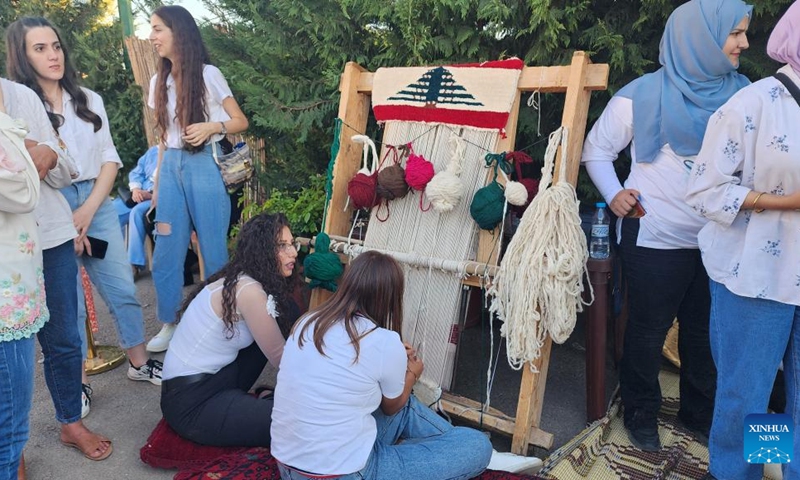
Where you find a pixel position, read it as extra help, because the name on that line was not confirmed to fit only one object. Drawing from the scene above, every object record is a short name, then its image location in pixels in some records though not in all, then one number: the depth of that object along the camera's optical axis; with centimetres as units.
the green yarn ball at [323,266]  258
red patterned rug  204
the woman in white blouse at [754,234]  168
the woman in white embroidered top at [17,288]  158
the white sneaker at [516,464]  214
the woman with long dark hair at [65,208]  223
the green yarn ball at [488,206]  228
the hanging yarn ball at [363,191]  259
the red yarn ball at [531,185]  233
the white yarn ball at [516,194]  225
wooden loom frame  220
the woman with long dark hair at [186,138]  284
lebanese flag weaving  238
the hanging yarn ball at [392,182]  251
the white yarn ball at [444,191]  235
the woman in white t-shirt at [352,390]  179
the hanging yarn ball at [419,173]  244
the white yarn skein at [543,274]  210
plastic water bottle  237
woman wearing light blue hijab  204
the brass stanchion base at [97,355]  314
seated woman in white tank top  227
